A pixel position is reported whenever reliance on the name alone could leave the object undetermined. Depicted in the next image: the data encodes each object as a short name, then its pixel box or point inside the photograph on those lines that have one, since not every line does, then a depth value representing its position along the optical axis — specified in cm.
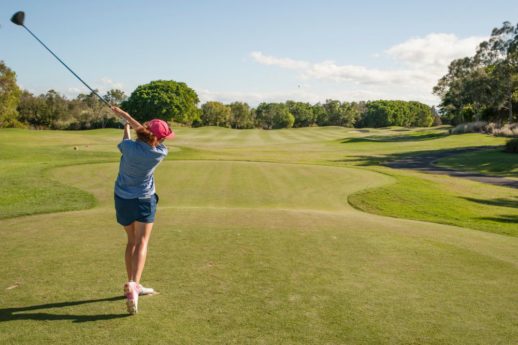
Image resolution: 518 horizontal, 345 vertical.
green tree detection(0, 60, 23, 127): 6606
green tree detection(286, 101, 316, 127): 15262
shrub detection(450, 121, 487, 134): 6832
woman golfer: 568
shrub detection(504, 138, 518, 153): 4238
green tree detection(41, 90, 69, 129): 9219
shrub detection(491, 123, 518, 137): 5872
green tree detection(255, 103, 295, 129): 14338
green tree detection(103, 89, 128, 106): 11861
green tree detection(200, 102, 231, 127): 12850
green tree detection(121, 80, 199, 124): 10425
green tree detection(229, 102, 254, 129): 13429
